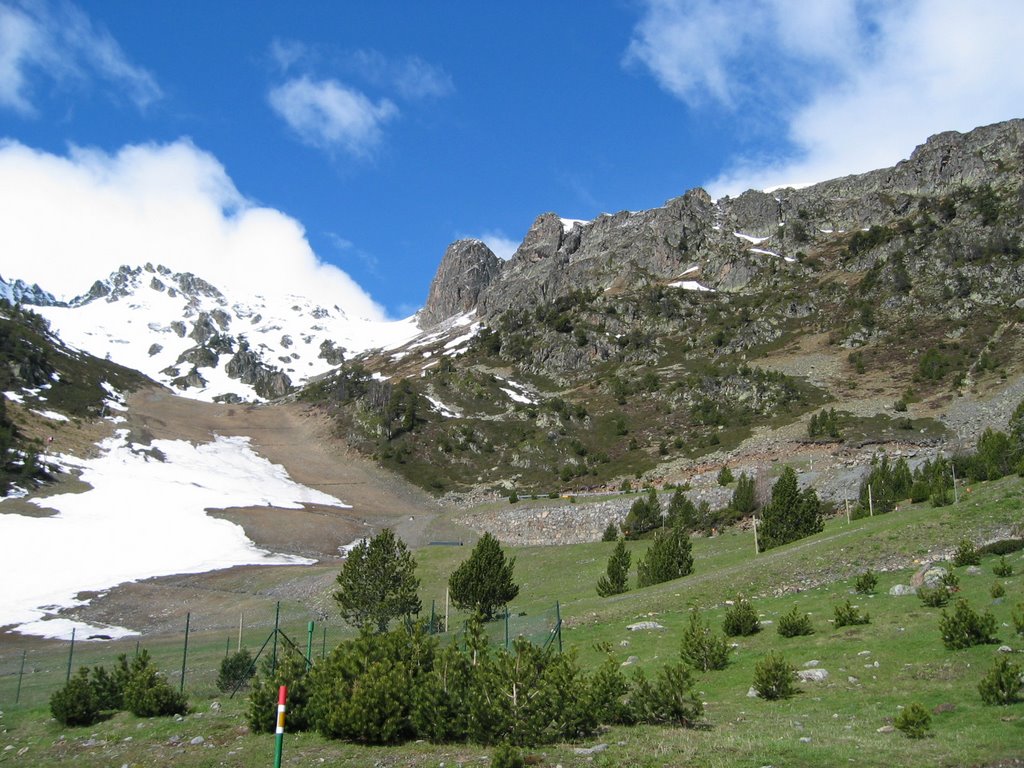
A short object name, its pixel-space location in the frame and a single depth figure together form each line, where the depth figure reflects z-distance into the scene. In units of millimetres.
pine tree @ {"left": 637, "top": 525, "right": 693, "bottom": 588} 33969
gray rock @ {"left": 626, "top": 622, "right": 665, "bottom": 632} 23853
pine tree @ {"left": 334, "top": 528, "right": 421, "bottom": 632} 29859
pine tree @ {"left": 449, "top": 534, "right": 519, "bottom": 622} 33500
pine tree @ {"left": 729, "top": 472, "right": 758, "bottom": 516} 48750
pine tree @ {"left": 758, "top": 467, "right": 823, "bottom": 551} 35531
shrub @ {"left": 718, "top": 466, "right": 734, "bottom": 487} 54534
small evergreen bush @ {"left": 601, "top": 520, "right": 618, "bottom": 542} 51116
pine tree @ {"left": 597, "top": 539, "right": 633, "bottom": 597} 34344
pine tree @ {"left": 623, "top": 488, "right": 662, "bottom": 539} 52750
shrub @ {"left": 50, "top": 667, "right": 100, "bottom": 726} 18625
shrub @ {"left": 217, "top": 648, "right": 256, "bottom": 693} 22156
